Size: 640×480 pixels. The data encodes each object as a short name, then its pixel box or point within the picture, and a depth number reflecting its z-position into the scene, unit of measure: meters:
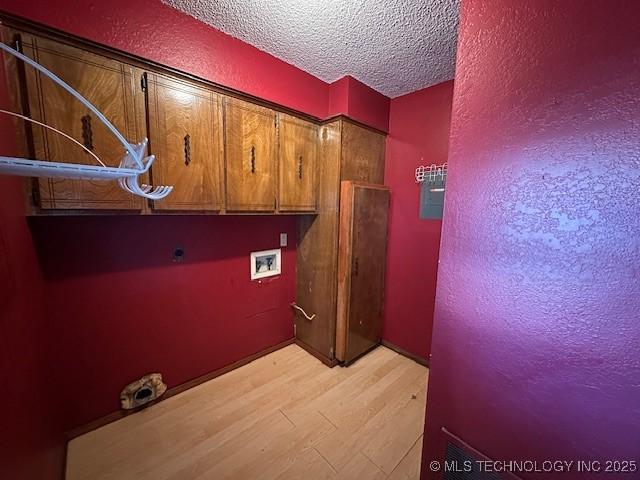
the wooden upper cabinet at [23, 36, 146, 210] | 1.11
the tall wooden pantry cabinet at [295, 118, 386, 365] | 2.17
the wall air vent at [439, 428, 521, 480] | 0.93
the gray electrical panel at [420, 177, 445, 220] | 2.22
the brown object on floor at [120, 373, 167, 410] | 1.71
